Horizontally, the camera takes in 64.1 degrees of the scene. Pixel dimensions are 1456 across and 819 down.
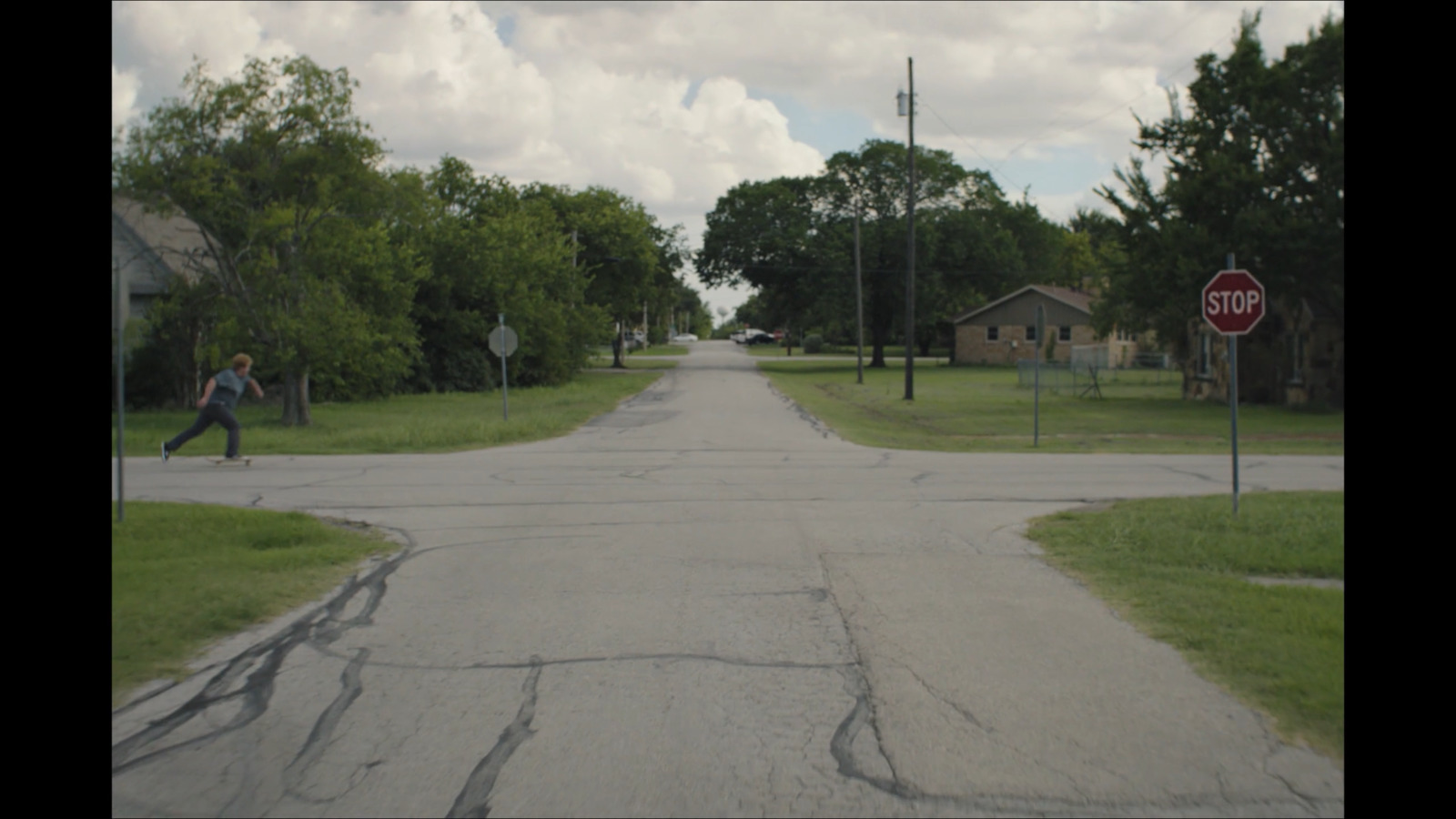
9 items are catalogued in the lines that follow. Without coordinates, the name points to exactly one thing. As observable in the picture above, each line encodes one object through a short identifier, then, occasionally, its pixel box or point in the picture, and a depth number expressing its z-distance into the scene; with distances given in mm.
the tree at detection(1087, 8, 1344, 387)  31469
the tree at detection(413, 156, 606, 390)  44125
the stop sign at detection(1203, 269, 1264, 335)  11688
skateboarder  17406
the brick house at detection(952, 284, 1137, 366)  75000
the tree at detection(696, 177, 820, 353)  69125
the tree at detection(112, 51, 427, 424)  24703
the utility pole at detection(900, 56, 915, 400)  36156
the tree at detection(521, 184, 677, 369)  65000
